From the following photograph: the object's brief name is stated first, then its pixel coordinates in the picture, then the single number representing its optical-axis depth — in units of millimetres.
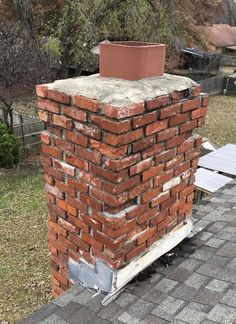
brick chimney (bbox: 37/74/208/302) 2281
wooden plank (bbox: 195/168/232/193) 6456
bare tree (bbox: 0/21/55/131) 12266
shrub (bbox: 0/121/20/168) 11758
